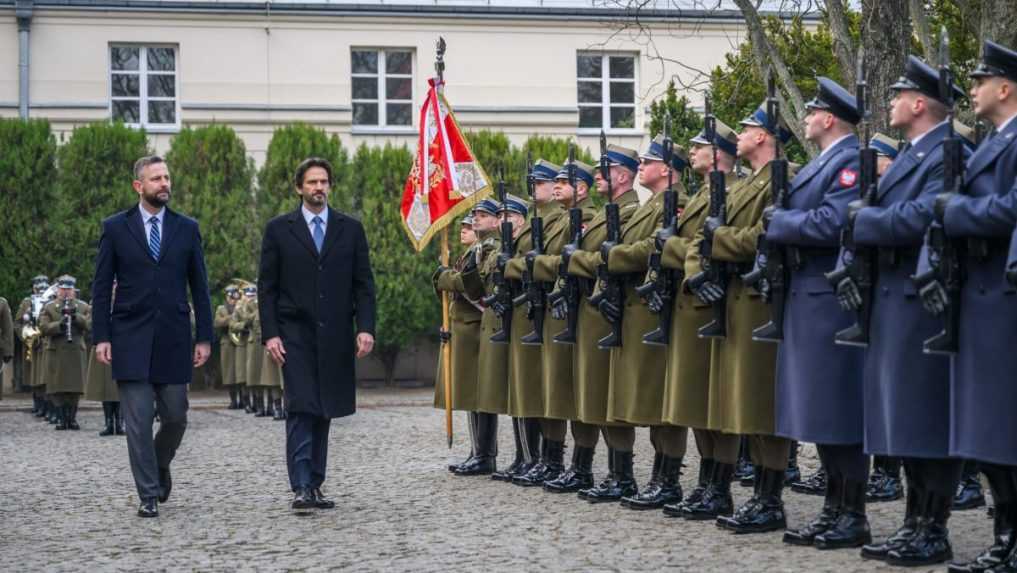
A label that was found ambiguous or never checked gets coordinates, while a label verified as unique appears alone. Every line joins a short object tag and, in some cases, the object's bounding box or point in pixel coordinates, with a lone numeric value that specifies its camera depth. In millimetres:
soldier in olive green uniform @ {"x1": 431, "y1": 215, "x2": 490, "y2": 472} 13875
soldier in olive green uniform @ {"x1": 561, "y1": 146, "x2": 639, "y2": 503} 11508
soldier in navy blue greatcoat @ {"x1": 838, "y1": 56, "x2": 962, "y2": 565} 8000
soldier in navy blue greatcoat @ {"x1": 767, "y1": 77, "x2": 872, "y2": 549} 8695
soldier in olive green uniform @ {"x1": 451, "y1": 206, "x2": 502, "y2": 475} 13461
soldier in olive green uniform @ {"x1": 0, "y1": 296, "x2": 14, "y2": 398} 17891
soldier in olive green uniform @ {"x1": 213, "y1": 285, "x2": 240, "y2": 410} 28188
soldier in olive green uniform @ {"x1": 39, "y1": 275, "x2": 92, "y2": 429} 23047
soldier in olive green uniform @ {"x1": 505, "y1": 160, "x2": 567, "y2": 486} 12727
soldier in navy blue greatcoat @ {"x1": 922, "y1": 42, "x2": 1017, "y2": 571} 7453
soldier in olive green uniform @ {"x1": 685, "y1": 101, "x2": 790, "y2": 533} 9492
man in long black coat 11289
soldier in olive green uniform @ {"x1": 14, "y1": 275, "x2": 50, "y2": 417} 25531
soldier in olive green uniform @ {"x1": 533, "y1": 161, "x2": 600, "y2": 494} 12172
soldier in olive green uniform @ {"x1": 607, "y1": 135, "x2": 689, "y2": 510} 10875
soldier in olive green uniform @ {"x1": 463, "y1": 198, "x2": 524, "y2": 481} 13344
